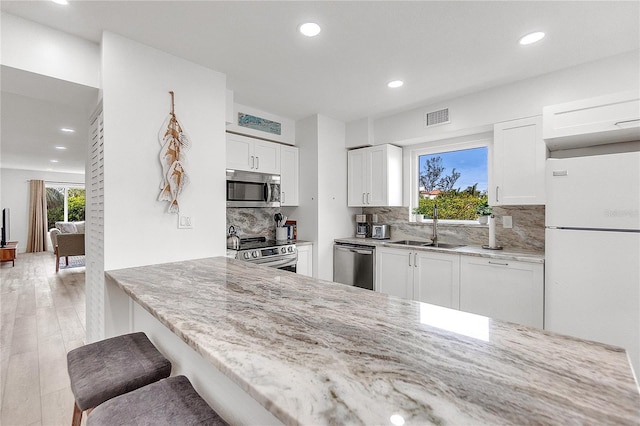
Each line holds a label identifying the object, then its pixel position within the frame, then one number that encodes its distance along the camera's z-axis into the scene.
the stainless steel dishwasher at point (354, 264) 3.65
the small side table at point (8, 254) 6.63
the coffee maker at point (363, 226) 4.23
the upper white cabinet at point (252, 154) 3.34
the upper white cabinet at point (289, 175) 3.88
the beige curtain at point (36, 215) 8.74
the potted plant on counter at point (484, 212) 3.11
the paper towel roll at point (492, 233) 3.04
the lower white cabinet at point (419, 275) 3.00
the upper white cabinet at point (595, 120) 2.11
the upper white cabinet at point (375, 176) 3.84
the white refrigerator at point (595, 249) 1.88
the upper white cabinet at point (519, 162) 2.67
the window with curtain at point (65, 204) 9.48
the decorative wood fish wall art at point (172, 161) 2.21
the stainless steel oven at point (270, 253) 3.12
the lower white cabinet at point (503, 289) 2.46
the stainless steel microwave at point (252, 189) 3.30
